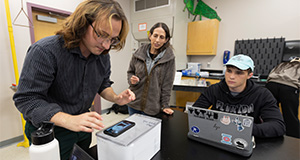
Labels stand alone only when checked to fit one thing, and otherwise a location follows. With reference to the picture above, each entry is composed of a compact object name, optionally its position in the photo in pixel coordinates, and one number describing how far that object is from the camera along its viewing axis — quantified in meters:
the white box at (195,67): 3.31
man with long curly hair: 0.61
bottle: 0.35
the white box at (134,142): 0.49
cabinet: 3.10
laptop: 0.64
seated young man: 1.12
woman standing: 1.53
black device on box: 0.54
